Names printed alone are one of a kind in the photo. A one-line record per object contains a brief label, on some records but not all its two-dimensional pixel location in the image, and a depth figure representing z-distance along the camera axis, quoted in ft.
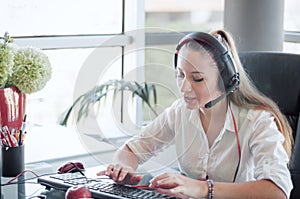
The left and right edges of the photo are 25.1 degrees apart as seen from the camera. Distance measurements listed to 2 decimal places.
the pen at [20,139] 7.60
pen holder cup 7.49
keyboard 6.52
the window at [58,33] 11.89
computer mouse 7.48
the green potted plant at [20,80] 7.49
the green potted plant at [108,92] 7.02
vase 7.58
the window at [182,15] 13.40
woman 6.84
